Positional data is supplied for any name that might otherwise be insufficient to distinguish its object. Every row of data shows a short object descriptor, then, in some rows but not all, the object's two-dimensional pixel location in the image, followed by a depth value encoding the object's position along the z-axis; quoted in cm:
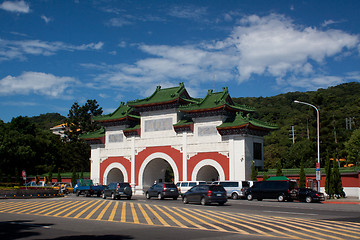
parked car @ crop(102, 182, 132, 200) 3509
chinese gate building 4634
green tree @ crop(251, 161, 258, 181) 4464
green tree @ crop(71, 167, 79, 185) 6306
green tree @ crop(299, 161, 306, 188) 4266
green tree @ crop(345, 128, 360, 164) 6297
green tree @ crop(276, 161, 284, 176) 4366
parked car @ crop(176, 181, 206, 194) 4112
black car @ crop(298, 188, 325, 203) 3216
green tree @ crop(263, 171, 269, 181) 4452
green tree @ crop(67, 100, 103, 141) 8331
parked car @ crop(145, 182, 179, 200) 3534
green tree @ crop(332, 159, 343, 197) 3838
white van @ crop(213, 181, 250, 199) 3784
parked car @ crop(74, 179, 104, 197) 4131
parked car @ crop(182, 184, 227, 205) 2716
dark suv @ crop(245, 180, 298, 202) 3319
